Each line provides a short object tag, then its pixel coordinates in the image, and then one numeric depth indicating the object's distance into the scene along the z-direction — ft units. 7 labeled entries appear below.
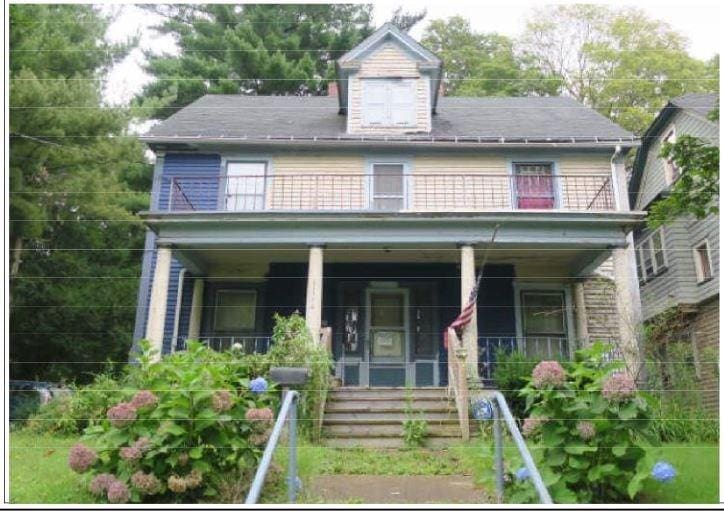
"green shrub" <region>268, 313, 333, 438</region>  17.75
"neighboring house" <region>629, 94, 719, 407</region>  28.07
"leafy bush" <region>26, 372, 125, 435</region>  19.22
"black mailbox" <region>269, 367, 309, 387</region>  11.59
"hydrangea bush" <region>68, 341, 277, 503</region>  9.68
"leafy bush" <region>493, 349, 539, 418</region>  21.21
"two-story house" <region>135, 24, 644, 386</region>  28.53
